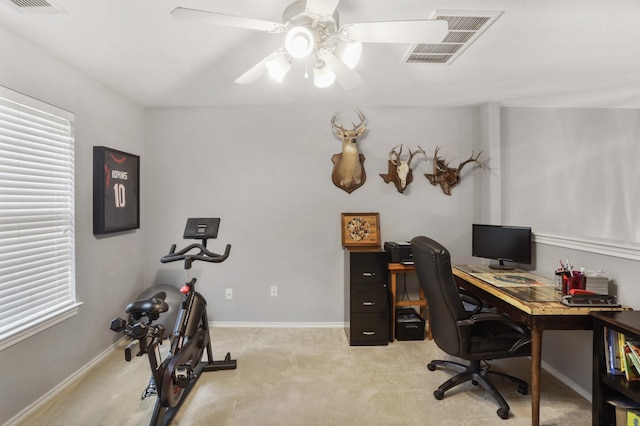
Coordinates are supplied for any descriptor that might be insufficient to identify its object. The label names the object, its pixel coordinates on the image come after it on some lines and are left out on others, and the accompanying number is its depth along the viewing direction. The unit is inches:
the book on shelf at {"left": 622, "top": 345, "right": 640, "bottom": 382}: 66.1
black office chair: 82.7
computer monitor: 110.7
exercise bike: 76.1
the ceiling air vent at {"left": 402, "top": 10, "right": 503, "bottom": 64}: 73.6
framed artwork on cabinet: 141.9
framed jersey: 111.3
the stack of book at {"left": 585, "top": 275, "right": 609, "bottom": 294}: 80.5
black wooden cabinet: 125.3
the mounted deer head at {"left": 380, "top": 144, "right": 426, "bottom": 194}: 141.6
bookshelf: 67.4
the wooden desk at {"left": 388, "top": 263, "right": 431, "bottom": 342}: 127.9
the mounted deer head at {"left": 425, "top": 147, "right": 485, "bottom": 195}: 142.5
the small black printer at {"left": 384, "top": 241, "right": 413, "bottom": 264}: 128.7
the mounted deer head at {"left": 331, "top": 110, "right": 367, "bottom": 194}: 139.9
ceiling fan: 55.3
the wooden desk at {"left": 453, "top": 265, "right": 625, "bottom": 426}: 76.3
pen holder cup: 81.0
